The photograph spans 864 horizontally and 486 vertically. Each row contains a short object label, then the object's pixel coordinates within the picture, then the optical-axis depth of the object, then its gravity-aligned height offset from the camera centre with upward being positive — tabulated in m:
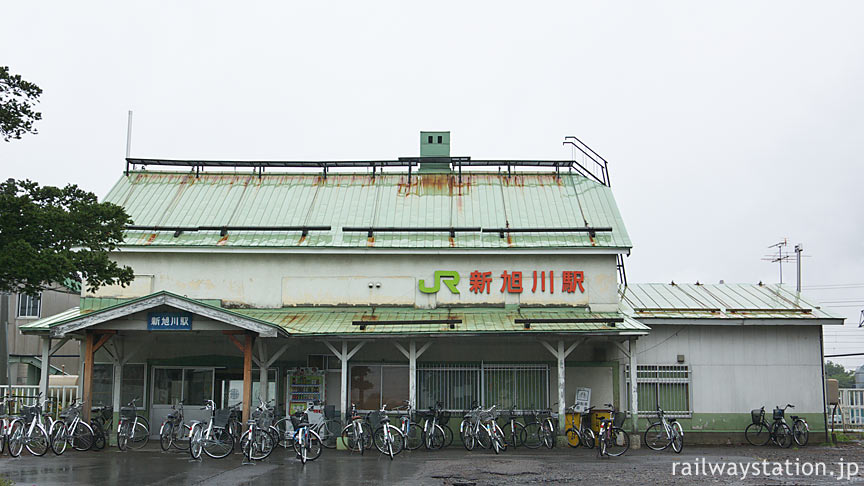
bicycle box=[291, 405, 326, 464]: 16.25 -1.79
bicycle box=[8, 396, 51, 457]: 17.59 -1.79
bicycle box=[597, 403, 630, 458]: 17.30 -1.89
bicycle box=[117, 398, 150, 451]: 19.30 -1.91
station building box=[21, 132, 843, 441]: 21.55 +0.89
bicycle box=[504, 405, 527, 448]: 20.05 -1.93
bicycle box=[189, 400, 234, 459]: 16.98 -1.79
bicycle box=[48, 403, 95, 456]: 18.33 -1.80
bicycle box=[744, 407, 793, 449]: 20.61 -1.95
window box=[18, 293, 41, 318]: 35.22 +1.86
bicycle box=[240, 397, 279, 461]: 16.55 -1.78
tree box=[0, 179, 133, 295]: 11.42 +1.70
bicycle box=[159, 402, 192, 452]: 19.14 -1.90
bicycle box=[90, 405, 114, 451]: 18.92 -1.76
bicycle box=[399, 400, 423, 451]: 18.66 -1.88
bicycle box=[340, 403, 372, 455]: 18.17 -1.86
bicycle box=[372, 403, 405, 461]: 17.41 -1.89
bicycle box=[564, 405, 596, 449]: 19.62 -1.95
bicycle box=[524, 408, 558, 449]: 19.67 -1.90
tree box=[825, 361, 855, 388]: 72.45 -1.73
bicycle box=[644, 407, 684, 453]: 18.53 -1.86
